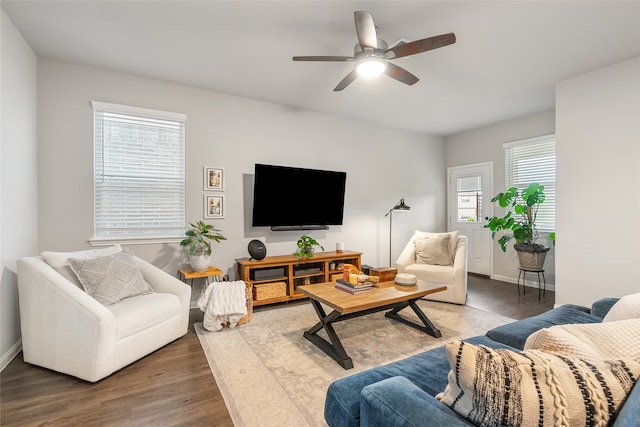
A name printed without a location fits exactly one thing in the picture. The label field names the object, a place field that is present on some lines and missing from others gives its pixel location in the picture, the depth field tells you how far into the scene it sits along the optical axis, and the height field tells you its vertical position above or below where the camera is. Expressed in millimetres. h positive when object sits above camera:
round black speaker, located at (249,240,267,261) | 3725 -454
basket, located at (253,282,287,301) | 3643 -945
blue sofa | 848 -677
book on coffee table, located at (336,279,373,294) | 2680 -665
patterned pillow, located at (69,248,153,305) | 2449 -543
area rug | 1824 -1156
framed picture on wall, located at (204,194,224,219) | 3785 +88
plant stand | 4230 -969
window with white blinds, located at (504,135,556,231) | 4574 +730
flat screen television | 3959 +217
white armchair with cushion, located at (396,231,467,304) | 3793 -665
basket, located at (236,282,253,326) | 3182 -1005
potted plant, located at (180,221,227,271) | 3377 -370
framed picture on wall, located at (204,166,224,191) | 3789 +438
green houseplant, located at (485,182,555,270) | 4207 -149
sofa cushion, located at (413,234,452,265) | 4174 -523
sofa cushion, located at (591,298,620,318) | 1949 -609
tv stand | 3658 -758
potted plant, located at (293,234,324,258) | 3975 -437
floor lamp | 4629 +96
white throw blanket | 2955 -906
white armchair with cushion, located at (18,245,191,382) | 2082 -759
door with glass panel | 5430 +116
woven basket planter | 4172 -578
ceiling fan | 2059 +1228
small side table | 3291 -672
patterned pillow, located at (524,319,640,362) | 918 -411
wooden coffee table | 2363 -726
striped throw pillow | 706 -422
